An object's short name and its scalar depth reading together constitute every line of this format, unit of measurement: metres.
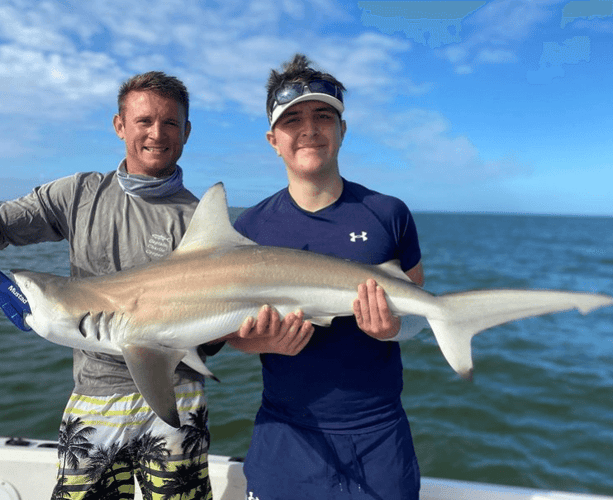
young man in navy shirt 2.07
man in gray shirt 2.38
